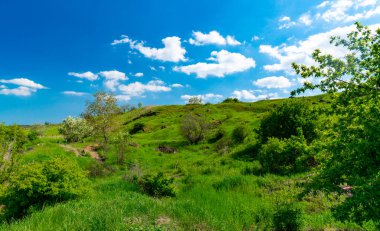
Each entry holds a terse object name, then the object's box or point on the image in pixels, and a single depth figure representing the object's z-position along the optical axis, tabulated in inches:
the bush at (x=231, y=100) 4732.8
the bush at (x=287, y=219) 419.8
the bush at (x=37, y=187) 502.3
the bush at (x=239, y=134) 1579.7
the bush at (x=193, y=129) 1948.8
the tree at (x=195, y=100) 7042.3
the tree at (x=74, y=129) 2093.3
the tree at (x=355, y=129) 255.3
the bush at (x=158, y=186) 679.1
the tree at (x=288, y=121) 994.0
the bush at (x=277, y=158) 811.8
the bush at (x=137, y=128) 3096.0
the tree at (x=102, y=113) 2186.8
